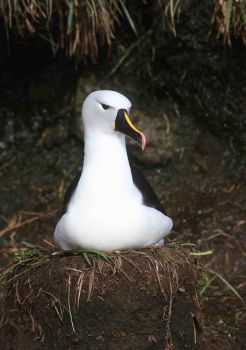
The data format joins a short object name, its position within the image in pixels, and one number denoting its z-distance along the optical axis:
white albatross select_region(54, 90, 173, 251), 8.66
